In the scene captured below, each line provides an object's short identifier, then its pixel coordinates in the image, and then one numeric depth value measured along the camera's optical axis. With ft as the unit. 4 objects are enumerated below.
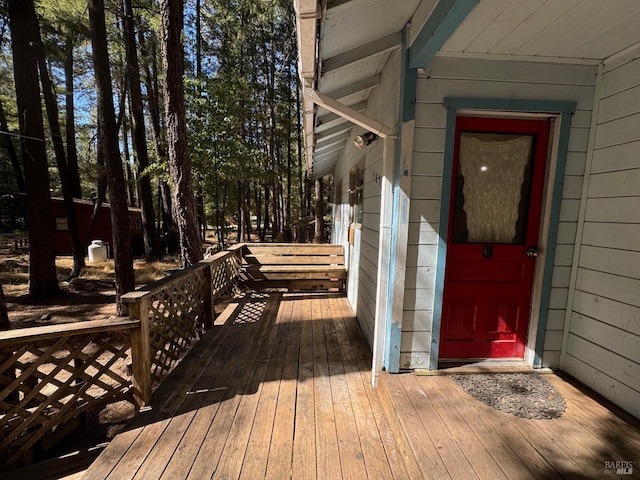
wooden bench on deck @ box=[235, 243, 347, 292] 17.06
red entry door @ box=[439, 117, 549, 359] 7.02
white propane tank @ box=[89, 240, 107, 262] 35.99
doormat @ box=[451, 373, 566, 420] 5.95
